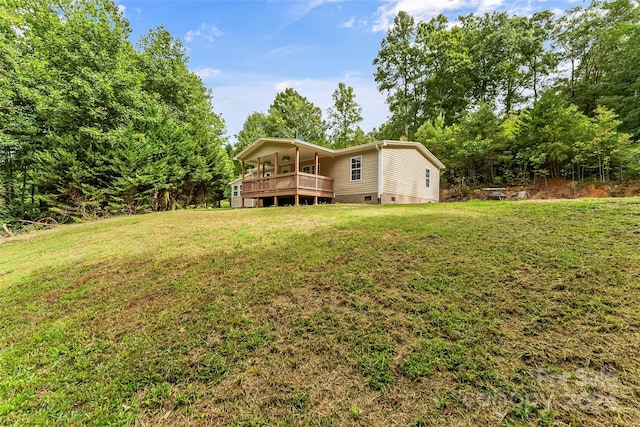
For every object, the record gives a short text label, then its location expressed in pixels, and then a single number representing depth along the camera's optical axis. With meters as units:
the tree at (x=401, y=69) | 24.38
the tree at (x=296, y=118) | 30.27
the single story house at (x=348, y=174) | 12.18
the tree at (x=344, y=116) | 29.17
